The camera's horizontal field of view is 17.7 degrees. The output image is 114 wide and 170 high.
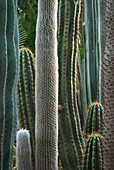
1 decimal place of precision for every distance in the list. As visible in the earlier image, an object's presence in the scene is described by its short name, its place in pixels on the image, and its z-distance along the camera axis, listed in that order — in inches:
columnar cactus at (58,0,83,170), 136.3
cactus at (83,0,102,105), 218.5
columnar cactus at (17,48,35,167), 135.9
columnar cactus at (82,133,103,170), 126.0
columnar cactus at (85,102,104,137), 152.4
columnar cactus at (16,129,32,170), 111.4
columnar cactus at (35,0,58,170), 109.7
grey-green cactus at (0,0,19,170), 92.6
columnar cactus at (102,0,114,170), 83.0
